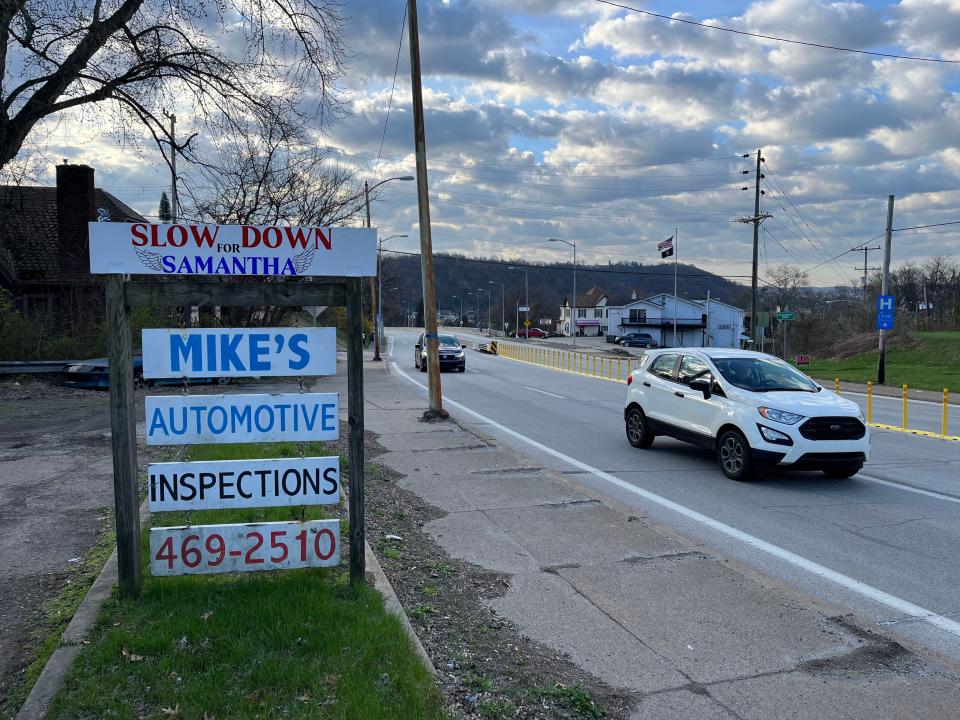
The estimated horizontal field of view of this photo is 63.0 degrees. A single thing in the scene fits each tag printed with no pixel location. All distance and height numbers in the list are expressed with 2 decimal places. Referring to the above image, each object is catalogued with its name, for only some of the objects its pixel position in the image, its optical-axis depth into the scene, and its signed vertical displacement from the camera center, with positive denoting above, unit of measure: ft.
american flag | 165.58 +11.77
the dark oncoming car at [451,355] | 114.52 -7.68
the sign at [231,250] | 15.98 +1.11
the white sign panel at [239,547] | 16.88 -5.34
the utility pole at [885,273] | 99.39 +3.88
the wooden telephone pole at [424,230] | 52.70 +4.87
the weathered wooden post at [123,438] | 16.05 -2.82
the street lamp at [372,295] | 121.25 +1.43
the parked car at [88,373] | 76.38 -6.98
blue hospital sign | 97.50 -1.11
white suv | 32.04 -4.84
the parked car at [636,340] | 315.66 -15.22
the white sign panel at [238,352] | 16.75 -1.09
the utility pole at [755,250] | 130.62 +8.93
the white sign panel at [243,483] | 17.12 -4.00
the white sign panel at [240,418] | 17.01 -2.55
